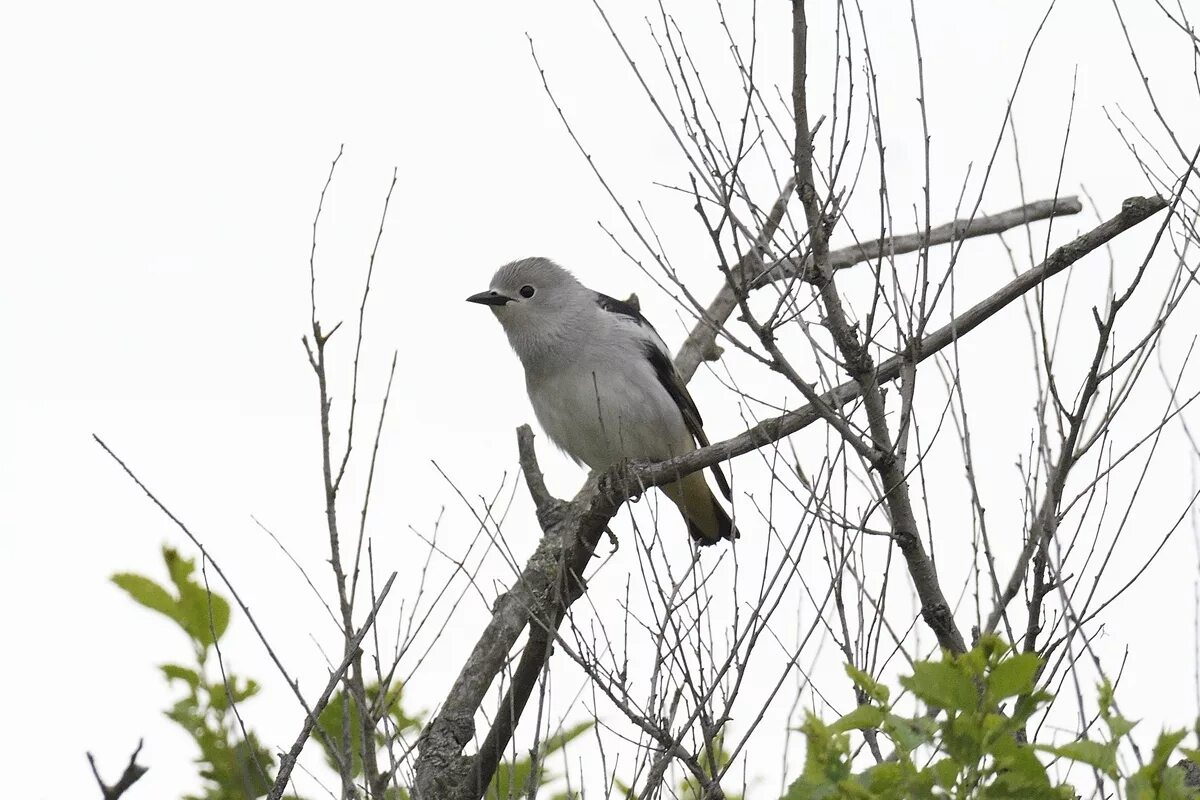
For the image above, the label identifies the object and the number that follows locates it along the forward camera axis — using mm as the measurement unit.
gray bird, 16875
